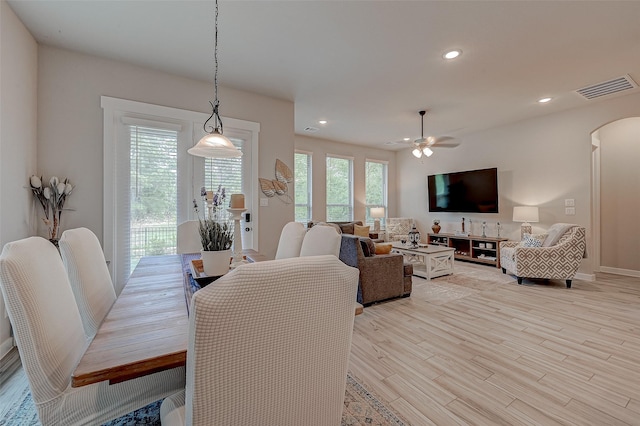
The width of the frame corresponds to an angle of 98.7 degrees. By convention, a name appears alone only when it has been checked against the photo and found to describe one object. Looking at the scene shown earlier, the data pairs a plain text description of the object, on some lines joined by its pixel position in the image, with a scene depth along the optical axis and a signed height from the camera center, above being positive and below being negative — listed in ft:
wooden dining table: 2.60 -1.40
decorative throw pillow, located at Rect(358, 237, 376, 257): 11.08 -1.27
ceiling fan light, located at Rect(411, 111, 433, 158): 15.07 +3.81
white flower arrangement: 8.60 +0.51
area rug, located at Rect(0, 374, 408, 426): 5.09 -3.85
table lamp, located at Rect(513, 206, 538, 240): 16.15 -0.09
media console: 17.72 -2.20
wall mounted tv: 18.61 +1.70
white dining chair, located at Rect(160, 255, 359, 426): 1.98 -1.06
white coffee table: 14.69 -2.46
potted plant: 4.86 -0.62
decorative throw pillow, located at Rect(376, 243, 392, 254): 11.84 -1.48
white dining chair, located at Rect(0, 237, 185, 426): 2.87 -1.56
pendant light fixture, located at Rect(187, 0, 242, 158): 7.07 +1.80
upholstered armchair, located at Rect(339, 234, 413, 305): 10.69 -2.26
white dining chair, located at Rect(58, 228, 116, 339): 4.57 -1.09
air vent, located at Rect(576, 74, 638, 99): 11.59 +5.67
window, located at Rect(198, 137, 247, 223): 11.61 +1.78
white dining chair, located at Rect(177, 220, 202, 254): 9.57 -0.82
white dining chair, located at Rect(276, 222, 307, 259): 7.30 -0.70
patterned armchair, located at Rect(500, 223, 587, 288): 12.85 -1.99
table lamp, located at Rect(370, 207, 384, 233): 23.08 +0.05
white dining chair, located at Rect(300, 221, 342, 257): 5.50 -0.57
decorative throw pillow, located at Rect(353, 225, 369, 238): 18.95 -1.06
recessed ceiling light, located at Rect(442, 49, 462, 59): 9.48 +5.66
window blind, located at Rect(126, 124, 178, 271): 10.25 +0.93
